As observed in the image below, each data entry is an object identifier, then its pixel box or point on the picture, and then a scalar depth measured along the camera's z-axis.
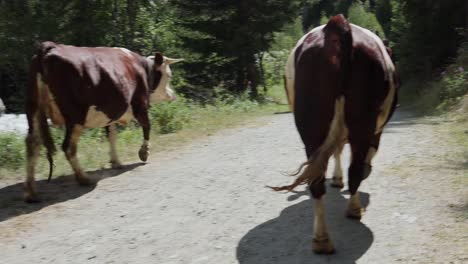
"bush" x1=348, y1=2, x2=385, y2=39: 45.25
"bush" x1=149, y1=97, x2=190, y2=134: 11.91
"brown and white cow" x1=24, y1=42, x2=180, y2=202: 6.74
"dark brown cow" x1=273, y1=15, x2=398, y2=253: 4.37
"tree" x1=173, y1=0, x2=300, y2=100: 19.78
